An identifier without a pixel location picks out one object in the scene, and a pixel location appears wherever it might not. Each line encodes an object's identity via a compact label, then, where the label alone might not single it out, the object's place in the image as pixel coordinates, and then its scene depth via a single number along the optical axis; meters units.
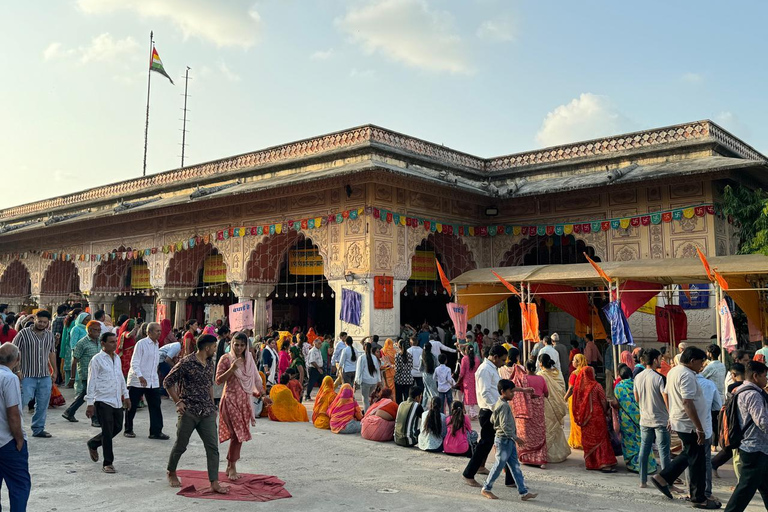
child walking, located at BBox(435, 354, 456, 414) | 8.37
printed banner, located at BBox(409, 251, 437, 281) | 14.98
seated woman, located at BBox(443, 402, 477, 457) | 6.86
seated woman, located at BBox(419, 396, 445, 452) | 6.99
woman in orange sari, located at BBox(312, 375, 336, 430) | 8.60
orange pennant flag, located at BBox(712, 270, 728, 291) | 8.02
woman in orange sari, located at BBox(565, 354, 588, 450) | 6.59
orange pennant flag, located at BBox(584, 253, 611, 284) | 9.39
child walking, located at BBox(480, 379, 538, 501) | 5.18
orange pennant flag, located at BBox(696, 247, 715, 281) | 8.12
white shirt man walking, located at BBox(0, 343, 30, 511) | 3.81
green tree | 11.52
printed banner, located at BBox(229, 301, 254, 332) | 14.19
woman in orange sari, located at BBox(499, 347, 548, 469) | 6.31
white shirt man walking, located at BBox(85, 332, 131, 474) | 5.70
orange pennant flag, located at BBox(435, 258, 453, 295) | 11.69
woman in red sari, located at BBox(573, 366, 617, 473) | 6.29
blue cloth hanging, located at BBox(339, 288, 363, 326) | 12.56
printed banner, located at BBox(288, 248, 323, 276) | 15.30
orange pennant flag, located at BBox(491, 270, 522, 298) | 10.72
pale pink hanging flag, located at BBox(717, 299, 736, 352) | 7.87
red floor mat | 4.94
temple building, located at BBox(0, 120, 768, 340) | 12.45
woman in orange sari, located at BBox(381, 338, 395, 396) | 10.06
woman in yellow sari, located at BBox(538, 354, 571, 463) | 6.74
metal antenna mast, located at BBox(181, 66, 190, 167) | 32.41
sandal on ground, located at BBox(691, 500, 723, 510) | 5.04
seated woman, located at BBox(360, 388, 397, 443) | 7.76
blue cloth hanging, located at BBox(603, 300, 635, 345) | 8.77
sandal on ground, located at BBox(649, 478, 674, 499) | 5.25
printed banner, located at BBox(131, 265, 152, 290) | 20.27
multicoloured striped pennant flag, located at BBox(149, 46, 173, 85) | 25.47
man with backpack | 4.24
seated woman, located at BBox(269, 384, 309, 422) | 9.02
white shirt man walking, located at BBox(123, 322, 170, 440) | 7.16
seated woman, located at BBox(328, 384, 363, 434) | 8.23
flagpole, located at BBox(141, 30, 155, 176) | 25.72
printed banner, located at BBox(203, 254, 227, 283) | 17.53
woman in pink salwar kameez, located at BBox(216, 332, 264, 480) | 5.57
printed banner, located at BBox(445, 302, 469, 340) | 11.52
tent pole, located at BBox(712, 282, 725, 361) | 7.83
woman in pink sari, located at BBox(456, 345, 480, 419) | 8.55
